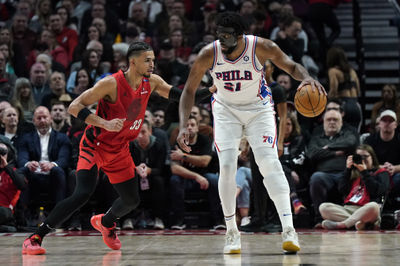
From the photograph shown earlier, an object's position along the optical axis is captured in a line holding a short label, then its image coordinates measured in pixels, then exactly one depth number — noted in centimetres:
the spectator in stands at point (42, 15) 1877
